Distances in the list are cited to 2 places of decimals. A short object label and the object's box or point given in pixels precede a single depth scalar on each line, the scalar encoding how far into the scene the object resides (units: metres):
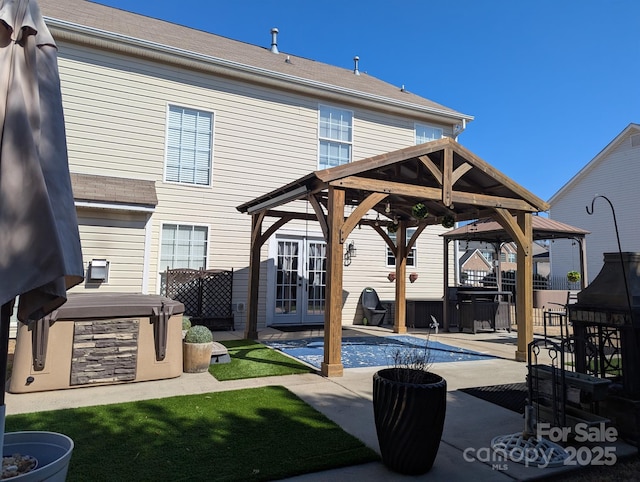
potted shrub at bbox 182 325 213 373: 5.61
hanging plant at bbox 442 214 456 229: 8.25
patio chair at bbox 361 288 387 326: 11.01
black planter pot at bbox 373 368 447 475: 2.83
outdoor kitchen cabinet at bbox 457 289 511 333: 10.18
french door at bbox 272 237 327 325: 10.55
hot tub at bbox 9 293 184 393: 4.57
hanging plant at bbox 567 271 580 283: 16.64
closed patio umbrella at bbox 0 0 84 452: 1.65
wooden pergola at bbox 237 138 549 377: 5.64
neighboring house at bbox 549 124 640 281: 17.12
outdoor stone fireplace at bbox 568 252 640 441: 3.52
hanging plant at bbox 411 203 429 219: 7.51
